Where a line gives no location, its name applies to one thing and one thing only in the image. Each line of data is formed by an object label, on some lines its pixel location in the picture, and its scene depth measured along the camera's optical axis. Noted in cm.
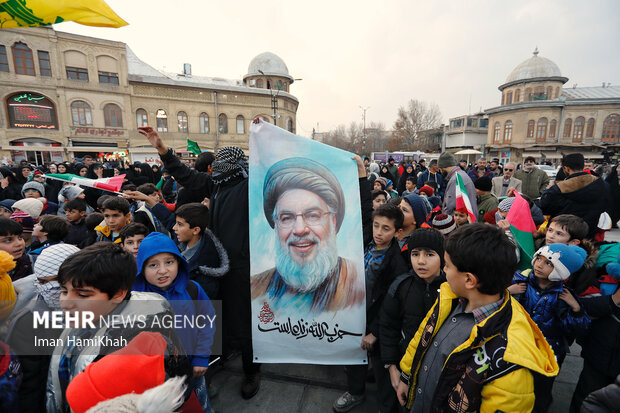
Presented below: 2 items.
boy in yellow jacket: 113
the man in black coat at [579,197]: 322
